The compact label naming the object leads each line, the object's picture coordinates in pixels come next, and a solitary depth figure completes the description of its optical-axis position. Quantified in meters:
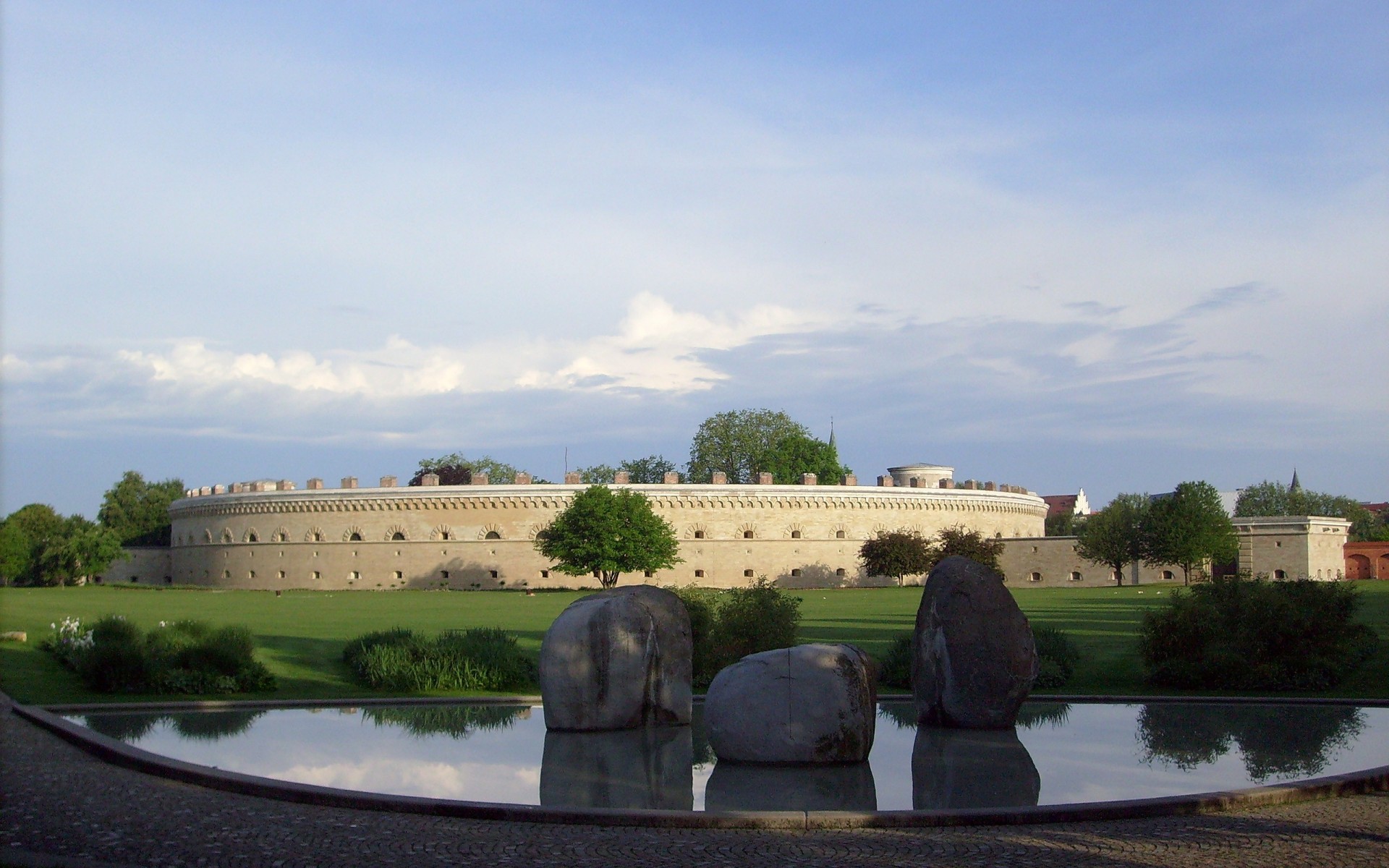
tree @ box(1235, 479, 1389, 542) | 108.88
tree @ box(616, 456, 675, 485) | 106.00
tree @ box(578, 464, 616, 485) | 102.56
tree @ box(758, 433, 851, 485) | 92.06
